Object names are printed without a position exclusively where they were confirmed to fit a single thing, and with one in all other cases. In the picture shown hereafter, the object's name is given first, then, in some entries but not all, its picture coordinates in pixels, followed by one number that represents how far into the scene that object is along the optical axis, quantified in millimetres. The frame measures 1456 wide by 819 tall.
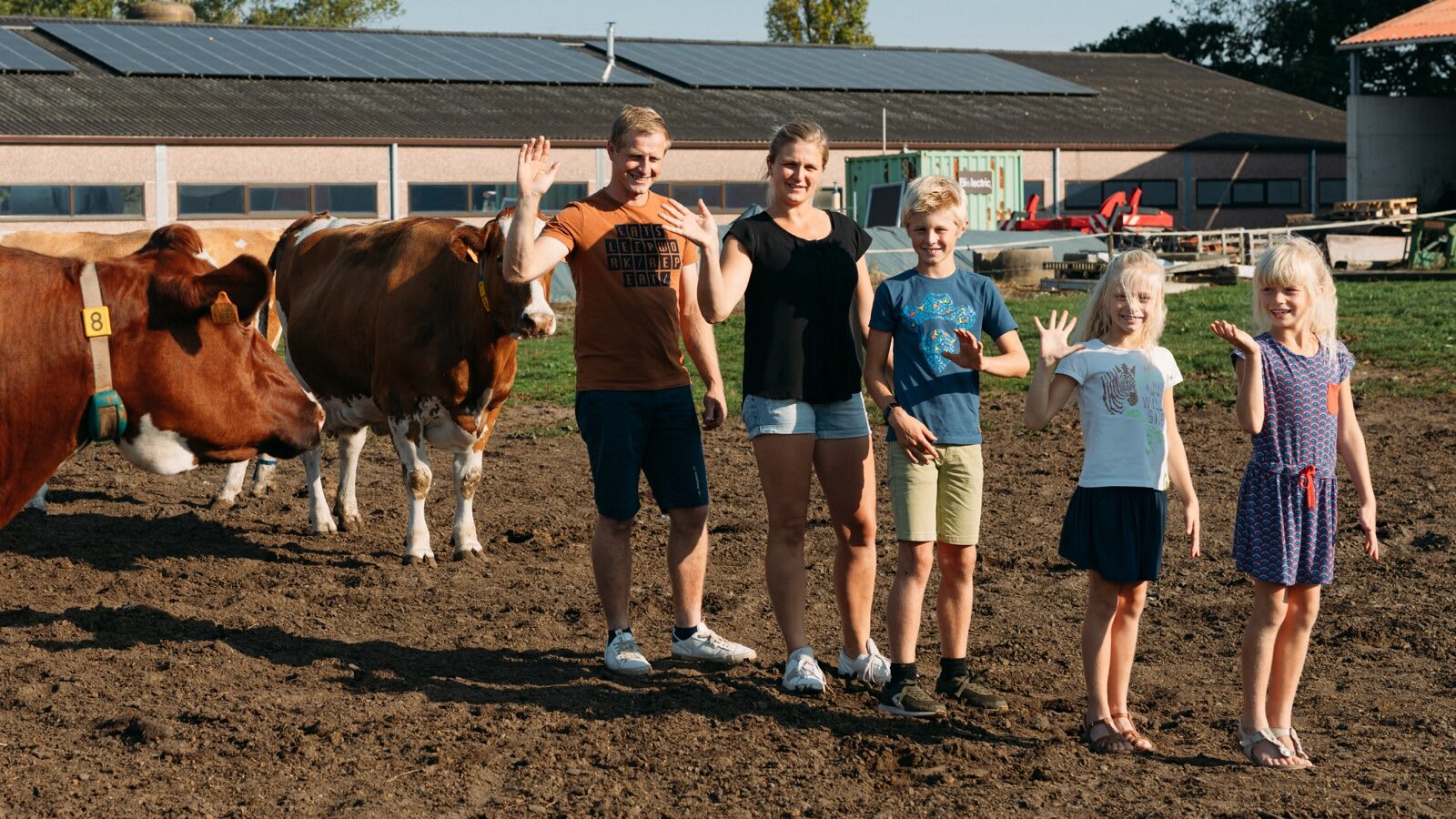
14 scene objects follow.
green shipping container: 30781
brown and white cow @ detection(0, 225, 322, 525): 4043
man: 5582
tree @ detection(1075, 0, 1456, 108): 49719
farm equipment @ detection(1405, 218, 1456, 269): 23719
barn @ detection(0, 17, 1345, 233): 28297
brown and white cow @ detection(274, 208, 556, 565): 7559
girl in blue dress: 4691
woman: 5324
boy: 5168
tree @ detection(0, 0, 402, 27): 71000
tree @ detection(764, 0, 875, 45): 53594
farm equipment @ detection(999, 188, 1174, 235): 30250
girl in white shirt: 4785
